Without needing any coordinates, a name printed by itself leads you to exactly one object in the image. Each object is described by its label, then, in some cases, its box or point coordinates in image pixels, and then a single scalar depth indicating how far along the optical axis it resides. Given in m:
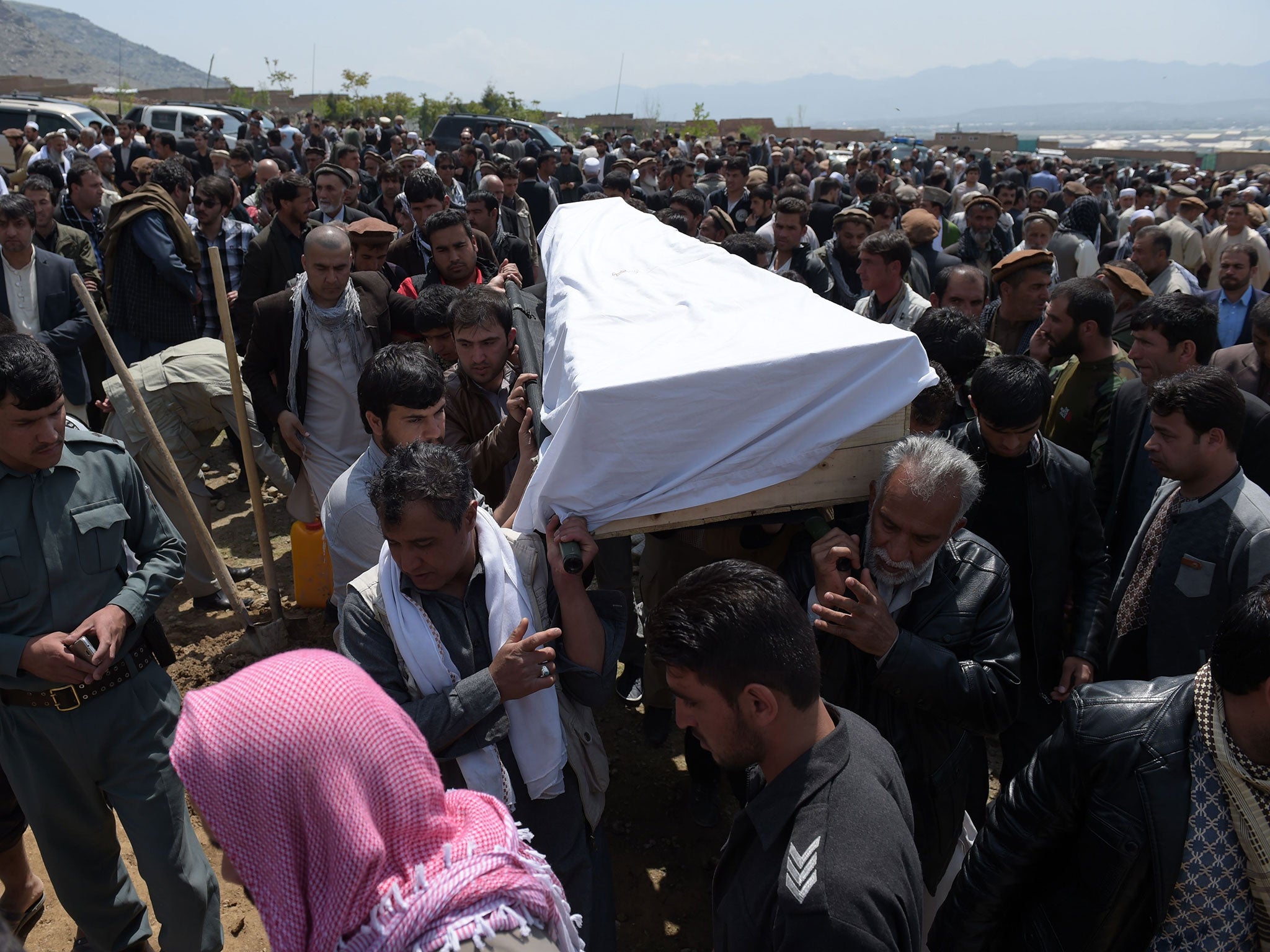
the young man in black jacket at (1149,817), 1.57
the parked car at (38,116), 15.11
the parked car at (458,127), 19.77
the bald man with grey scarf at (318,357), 4.30
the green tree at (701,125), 31.41
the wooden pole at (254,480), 4.38
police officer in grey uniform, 2.52
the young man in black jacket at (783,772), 1.45
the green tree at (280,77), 40.75
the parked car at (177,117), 19.08
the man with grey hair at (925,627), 2.15
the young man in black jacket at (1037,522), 2.80
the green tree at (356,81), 36.19
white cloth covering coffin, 2.09
